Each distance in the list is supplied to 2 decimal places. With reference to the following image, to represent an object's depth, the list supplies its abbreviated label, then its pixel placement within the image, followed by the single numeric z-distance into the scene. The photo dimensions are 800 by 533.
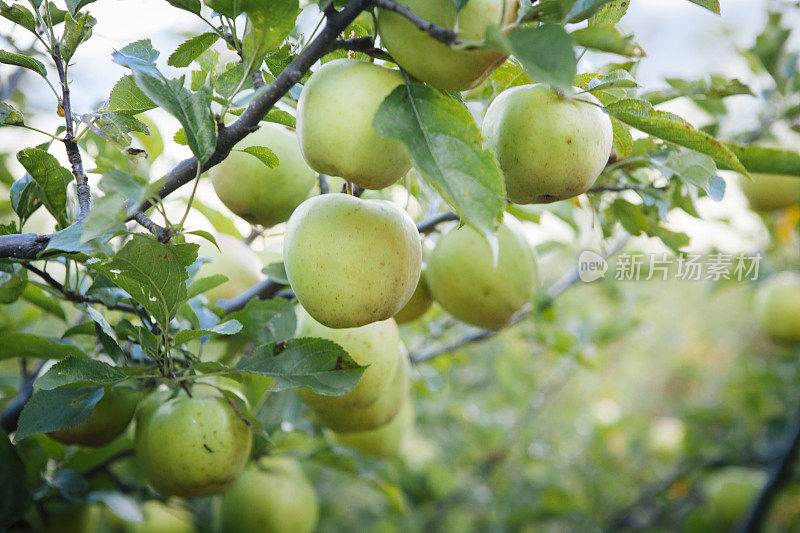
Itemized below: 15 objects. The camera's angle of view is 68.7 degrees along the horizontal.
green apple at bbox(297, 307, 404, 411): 0.81
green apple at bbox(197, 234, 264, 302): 1.02
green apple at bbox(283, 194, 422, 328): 0.61
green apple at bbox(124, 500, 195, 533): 1.39
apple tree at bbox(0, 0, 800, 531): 0.52
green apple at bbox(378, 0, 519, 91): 0.51
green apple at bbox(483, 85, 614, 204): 0.61
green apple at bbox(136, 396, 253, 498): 0.72
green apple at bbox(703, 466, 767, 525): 2.19
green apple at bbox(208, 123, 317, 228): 0.87
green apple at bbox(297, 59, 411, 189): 0.55
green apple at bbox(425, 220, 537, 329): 0.94
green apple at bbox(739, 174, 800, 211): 1.71
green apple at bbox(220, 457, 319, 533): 1.11
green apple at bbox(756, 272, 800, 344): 1.96
